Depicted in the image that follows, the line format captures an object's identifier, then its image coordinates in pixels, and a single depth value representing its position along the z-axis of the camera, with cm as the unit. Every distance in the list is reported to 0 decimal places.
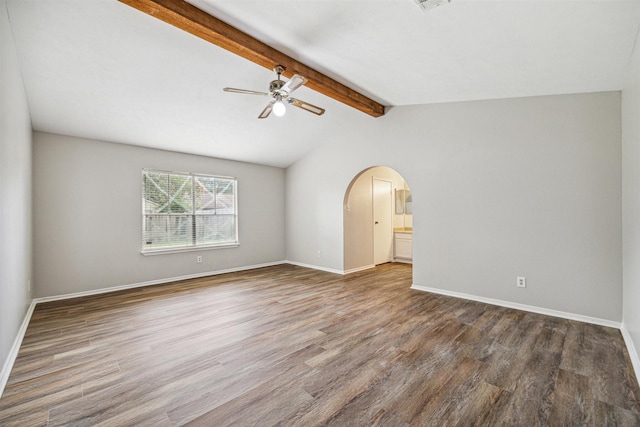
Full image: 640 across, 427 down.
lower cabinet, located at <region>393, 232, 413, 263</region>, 704
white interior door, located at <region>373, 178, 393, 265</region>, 667
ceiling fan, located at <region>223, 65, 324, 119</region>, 296
